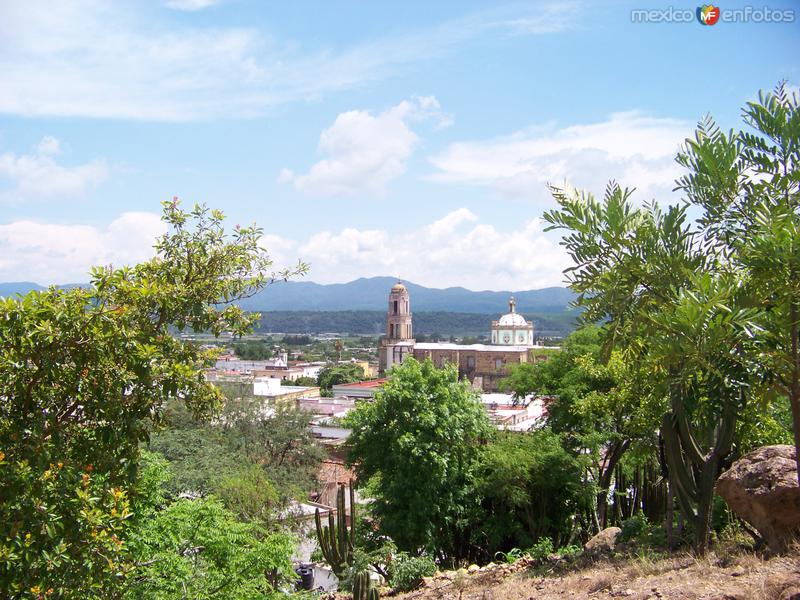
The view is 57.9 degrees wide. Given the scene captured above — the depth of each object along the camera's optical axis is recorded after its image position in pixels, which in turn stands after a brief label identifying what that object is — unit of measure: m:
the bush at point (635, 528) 9.79
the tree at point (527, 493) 13.80
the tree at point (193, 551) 6.72
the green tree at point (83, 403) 4.75
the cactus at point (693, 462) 7.75
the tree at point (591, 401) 12.11
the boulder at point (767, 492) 7.05
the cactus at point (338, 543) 13.15
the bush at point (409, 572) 11.05
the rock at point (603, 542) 9.20
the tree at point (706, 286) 5.84
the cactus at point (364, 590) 9.98
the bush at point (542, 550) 10.05
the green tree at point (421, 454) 13.91
